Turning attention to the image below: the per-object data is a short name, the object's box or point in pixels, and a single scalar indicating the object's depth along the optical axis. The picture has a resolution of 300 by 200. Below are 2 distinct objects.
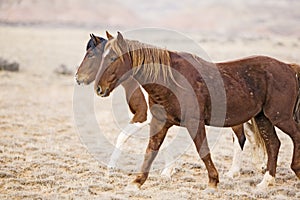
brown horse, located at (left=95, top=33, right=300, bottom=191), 10.24
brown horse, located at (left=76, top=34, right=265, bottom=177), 13.21
